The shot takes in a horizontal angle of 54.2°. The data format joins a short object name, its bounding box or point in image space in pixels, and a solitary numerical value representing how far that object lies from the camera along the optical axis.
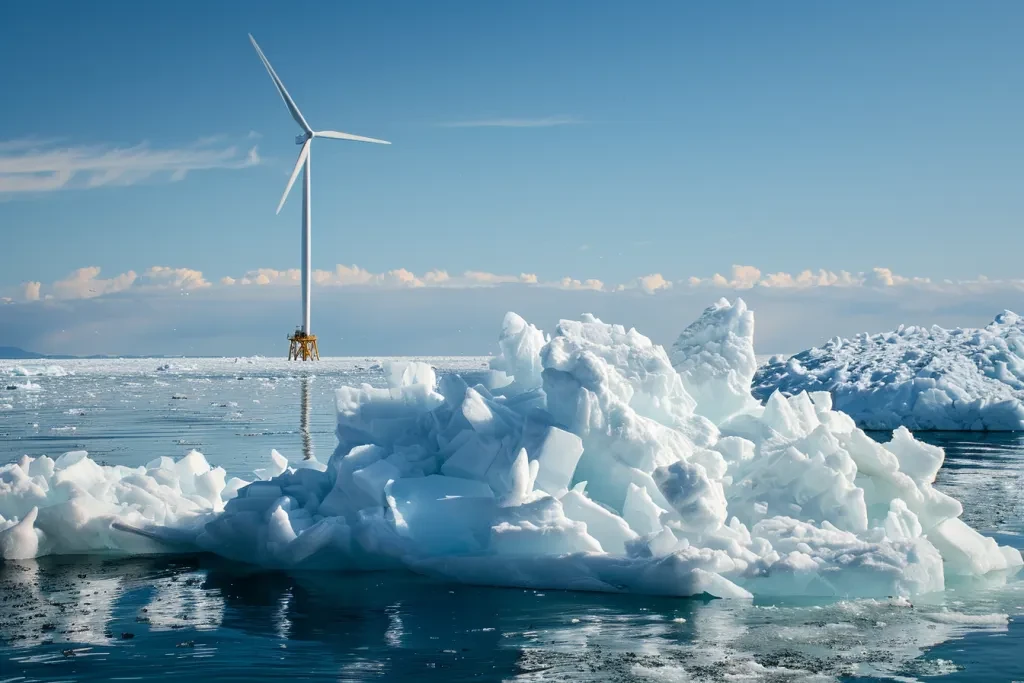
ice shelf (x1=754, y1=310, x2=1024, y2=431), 33.75
